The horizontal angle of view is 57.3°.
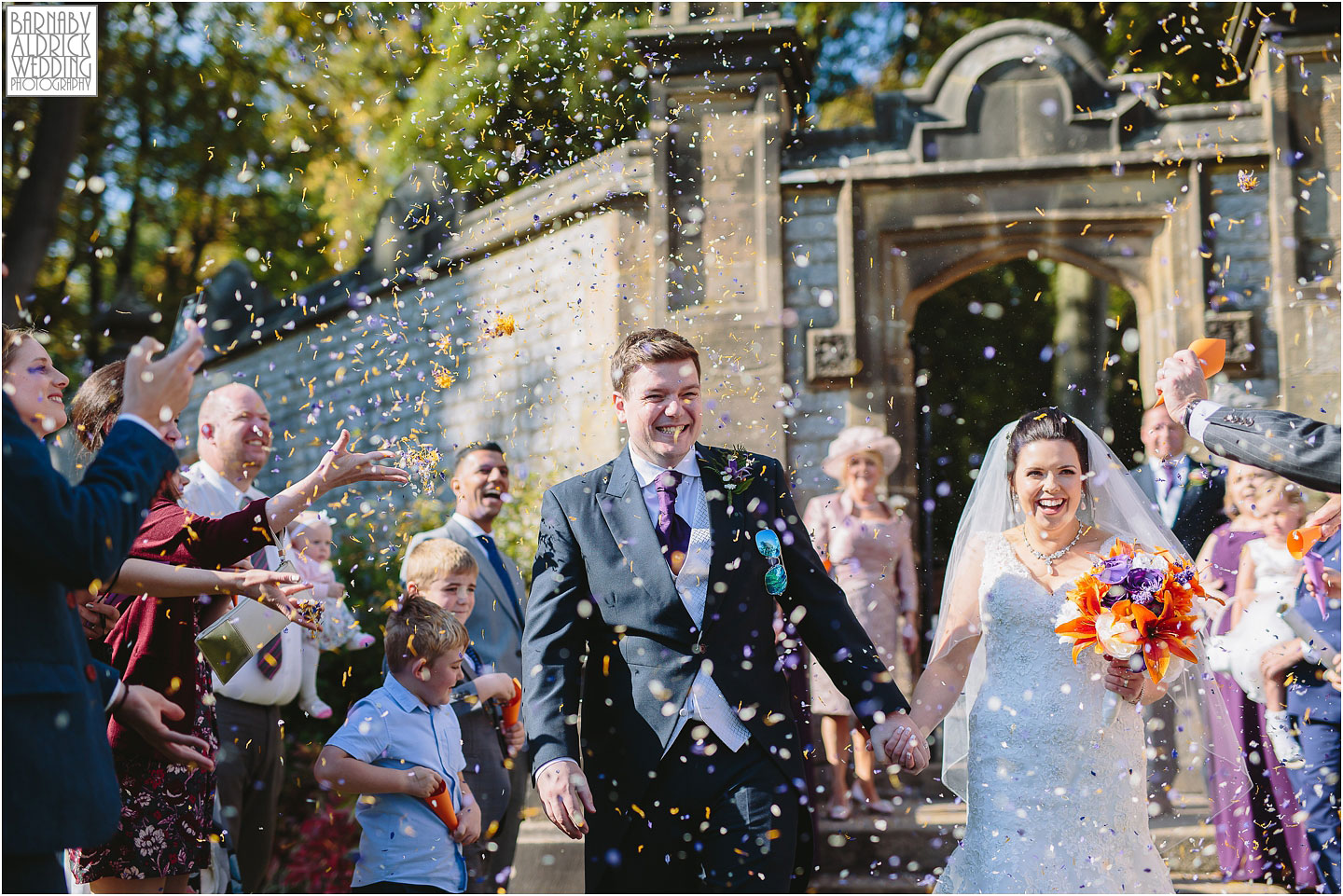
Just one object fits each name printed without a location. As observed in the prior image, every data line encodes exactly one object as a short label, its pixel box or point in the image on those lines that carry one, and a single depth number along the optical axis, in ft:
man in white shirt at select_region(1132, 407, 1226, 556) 21.85
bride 13.03
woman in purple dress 19.12
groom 11.34
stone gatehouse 28.19
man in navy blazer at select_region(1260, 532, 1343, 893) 17.61
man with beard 17.85
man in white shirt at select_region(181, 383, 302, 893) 16.31
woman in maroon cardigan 12.80
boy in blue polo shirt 13.38
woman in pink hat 22.70
